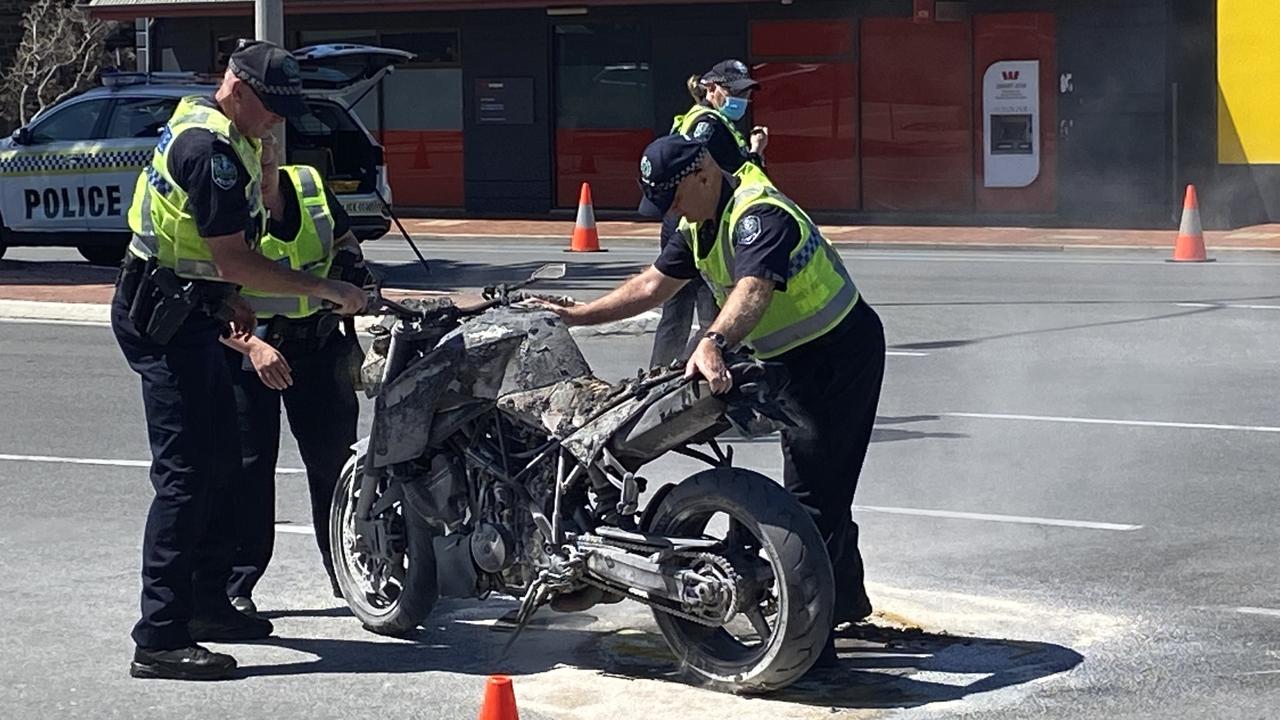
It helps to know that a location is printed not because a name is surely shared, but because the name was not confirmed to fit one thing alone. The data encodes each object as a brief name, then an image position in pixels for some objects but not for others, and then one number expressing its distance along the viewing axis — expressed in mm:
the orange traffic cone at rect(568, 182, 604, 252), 24219
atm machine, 26688
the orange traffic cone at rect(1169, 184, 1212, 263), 21375
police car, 20203
